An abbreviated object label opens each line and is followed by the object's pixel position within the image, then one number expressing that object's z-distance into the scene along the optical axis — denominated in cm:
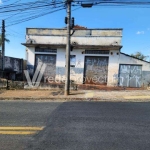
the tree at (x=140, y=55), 3715
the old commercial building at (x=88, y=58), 1443
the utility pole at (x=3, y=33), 1540
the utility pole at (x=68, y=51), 942
